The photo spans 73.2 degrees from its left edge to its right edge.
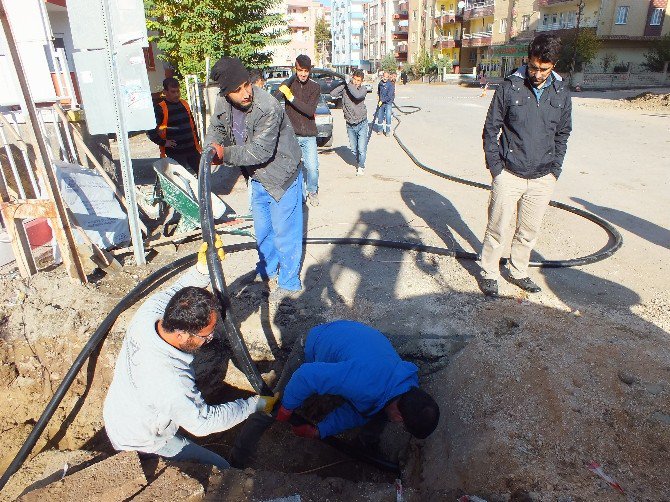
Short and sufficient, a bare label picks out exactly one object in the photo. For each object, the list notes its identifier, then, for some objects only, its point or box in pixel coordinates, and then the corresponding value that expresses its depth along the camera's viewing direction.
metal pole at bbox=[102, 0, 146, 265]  3.99
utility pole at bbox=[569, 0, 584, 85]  32.25
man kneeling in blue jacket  2.39
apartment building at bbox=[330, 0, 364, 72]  80.38
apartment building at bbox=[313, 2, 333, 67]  85.45
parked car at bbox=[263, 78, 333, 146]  10.25
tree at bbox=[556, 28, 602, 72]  32.09
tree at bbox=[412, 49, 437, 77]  46.84
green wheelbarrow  5.00
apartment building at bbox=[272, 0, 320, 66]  73.62
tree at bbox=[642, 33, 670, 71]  30.61
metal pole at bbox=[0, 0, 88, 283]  3.49
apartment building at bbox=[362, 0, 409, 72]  64.12
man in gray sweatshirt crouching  2.29
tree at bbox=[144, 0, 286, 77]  13.34
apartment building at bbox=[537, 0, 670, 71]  34.34
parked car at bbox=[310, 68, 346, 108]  16.18
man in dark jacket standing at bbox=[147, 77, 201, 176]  5.87
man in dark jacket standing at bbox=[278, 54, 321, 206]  5.91
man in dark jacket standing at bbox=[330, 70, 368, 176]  7.91
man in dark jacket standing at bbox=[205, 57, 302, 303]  3.33
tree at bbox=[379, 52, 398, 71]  53.81
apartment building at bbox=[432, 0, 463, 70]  51.06
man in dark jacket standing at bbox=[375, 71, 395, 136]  12.36
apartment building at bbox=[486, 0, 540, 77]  40.28
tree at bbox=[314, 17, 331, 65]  84.75
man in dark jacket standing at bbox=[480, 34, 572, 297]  3.47
